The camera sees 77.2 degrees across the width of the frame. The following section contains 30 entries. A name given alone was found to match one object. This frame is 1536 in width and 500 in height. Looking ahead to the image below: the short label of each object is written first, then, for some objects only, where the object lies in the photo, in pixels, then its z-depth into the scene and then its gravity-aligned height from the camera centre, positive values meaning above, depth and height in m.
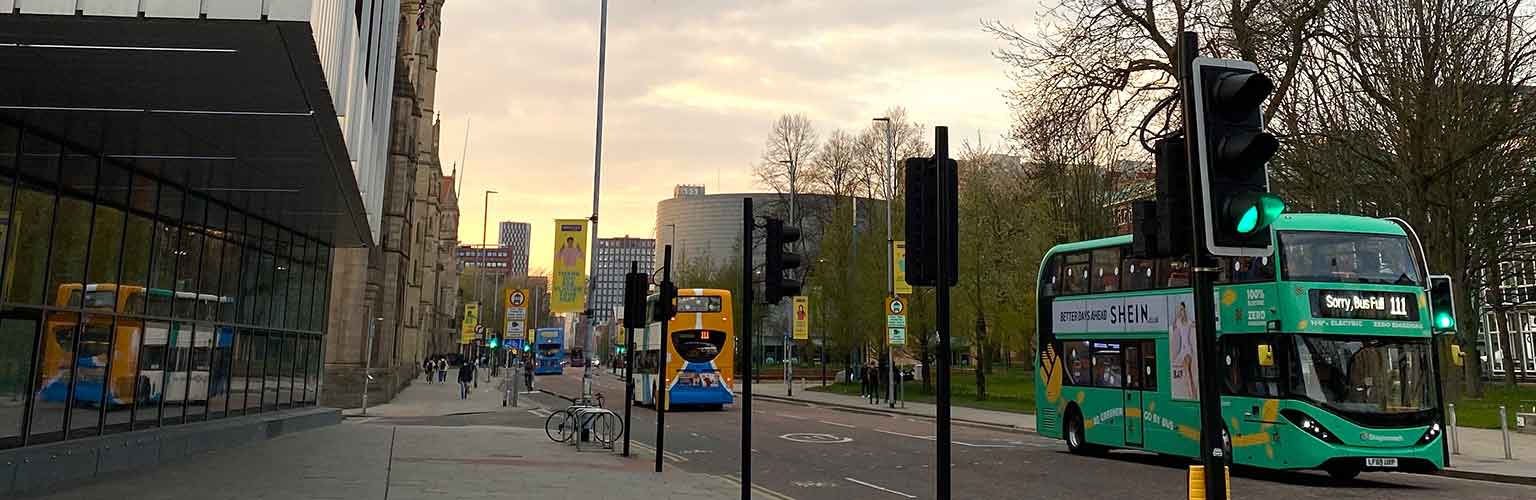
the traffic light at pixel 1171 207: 5.39 +0.90
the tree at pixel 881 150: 50.44 +11.21
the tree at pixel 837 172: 55.09 +10.95
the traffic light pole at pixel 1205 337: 4.88 +0.16
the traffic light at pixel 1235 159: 5.11 +1.11
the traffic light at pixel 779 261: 10.46 +1.08
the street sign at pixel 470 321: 50.50 +1.71
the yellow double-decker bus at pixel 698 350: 30.67 +0.21
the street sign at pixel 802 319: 44.34 +1.86
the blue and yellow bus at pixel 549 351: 78.45 +0.23
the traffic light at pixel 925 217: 6.22 +0.93
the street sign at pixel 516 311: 33.00 +1.50
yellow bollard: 5.44 -0.65
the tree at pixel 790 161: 57.97 +11.81
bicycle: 19.03 -1.32
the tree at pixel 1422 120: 26.83 +7.13
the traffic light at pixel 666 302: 14.85 +0.84
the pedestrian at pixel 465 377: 41.54 -1.06
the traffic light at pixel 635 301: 16.26 +0.93
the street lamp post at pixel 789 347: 49.88 +0.63
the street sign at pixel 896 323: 32.61 +1.28
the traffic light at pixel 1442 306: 13.23 +0.91
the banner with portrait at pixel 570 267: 21.69 +1.98
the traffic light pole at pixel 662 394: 14.72 -0.59
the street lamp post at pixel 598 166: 22.92 +4.77
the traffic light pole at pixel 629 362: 16.59 -0.11
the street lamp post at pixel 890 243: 36.17 +4.50
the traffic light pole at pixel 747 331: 10.55 +0.31
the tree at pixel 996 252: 37.78 +4.40
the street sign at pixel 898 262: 33.75 +3.50
